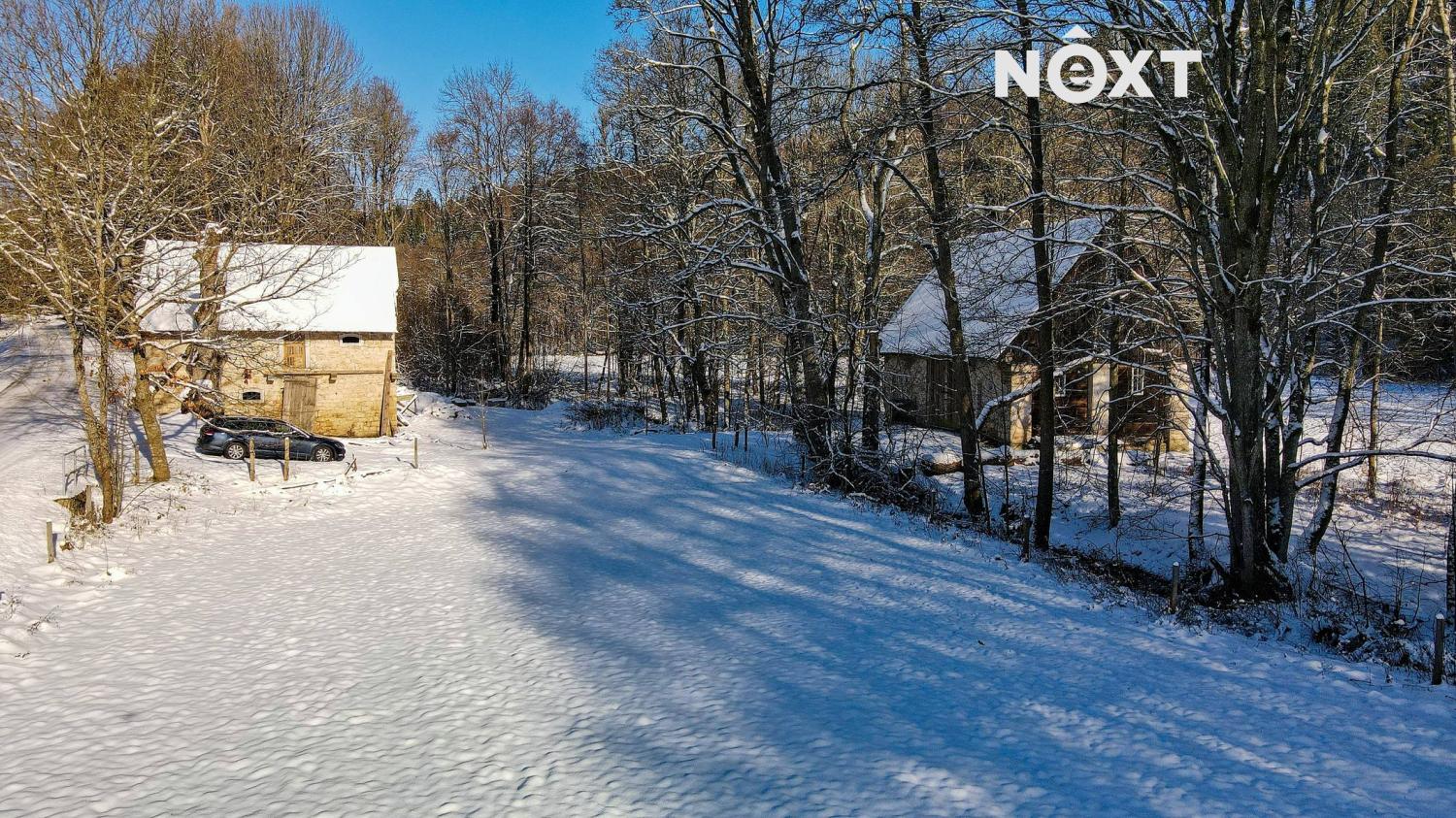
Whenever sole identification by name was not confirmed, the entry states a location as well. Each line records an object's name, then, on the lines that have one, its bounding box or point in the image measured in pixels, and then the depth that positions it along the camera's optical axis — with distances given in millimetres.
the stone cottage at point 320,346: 25266
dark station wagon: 21438
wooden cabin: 14289
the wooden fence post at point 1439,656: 7945
